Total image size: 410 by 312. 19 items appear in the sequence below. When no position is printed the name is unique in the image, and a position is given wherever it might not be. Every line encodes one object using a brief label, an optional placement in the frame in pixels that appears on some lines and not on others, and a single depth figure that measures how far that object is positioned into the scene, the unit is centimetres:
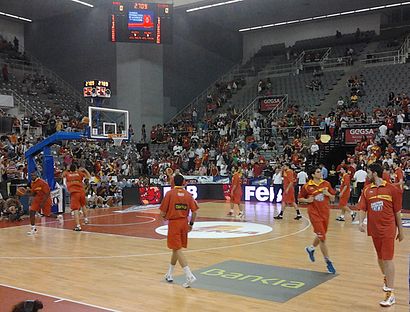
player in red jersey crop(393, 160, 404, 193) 1542
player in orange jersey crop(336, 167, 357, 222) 1486
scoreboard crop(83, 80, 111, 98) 2277
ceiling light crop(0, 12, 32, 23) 3406
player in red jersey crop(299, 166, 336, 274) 849
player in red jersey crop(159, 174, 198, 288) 773
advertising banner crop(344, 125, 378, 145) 2389
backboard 1794
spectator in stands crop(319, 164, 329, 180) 2100
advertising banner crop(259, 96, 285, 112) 3209
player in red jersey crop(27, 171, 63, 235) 1326
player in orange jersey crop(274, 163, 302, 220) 1577
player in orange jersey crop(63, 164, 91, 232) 1388
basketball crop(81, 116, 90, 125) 1779
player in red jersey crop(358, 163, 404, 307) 668
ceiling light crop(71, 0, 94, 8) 3111
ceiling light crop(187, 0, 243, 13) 3060
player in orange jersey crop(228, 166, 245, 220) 1670
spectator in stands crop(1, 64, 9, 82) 3050
